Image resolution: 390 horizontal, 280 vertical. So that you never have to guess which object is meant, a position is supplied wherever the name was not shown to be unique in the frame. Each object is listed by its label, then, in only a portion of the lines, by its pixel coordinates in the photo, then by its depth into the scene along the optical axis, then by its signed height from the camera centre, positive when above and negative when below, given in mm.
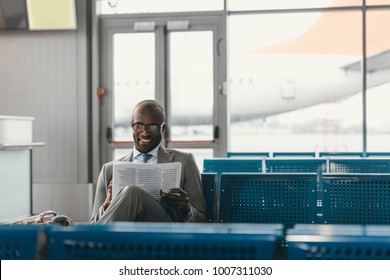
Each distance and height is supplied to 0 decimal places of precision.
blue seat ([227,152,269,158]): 6654 -195
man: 2855 -230
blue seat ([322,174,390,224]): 3145 -337
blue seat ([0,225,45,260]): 1303 -235
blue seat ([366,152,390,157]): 6728 -207
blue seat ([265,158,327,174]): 4445 -215
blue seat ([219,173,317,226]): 3186 -339
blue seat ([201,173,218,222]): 3373 -309
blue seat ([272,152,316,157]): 6293 -188
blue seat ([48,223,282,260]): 1229 -227
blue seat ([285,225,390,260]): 1197 -229
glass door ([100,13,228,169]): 7984 +845
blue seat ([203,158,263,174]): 4625 -222
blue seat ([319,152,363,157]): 6238 -195
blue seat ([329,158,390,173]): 4547 -226
